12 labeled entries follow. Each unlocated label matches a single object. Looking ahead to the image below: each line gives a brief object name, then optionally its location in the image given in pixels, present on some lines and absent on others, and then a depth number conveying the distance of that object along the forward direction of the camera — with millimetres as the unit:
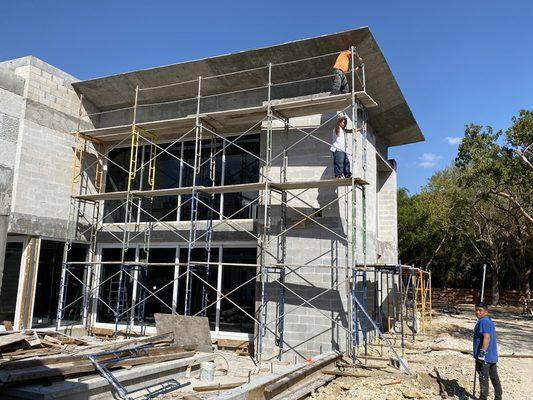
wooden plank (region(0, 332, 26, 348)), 8588
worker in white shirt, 10281
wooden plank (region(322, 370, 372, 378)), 8031
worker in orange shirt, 10477
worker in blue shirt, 6887
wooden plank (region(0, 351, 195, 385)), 6641
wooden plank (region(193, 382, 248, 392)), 7652
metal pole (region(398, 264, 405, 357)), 10253
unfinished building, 10688
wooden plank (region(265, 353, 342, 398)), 6497
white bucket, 8611
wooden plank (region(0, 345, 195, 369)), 7277
